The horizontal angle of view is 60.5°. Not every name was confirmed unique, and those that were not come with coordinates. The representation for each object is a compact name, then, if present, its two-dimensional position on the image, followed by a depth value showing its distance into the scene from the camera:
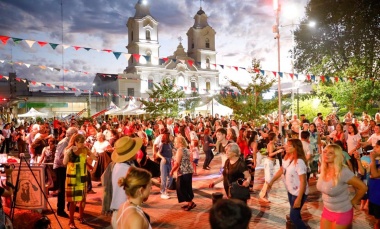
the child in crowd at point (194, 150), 11.23
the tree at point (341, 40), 21.52
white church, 55.59
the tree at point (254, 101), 16.38
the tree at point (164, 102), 38.84
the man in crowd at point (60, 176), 6.49
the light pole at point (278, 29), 12.17
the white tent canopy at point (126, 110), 29.34
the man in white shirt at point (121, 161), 4.45
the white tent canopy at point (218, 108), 26.75
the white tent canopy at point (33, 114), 34.00
